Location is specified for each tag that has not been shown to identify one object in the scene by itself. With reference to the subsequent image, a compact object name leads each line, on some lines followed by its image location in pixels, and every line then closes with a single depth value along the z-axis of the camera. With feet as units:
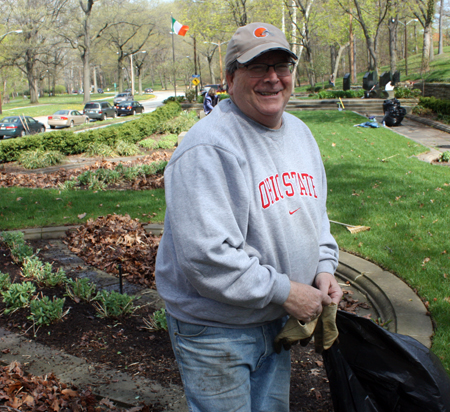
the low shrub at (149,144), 58.65
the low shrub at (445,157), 34.14
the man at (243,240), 5.13
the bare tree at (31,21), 165.44
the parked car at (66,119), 104.99
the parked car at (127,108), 133.08
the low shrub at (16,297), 13.09
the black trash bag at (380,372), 5.90
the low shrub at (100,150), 54.03
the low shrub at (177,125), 72.38
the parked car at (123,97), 175.01
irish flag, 101.81
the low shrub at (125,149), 54.29
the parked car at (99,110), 121.90
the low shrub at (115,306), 12.87
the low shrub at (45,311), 12.27
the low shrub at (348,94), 94.48
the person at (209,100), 58.95
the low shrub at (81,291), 13.80
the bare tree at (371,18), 90.52
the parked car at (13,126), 83.18
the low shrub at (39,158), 47.90
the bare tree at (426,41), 105.70
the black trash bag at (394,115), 59.93
